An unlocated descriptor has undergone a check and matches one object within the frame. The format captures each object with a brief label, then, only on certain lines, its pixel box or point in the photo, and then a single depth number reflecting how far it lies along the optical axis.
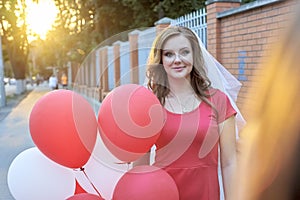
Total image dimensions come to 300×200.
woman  1.69
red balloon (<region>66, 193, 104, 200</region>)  1.57
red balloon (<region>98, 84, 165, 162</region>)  1.51
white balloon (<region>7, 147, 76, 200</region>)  1.71
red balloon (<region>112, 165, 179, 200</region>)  1.46
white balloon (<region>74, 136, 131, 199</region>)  1.70
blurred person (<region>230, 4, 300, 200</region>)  0.54
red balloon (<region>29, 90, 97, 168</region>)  1.53
